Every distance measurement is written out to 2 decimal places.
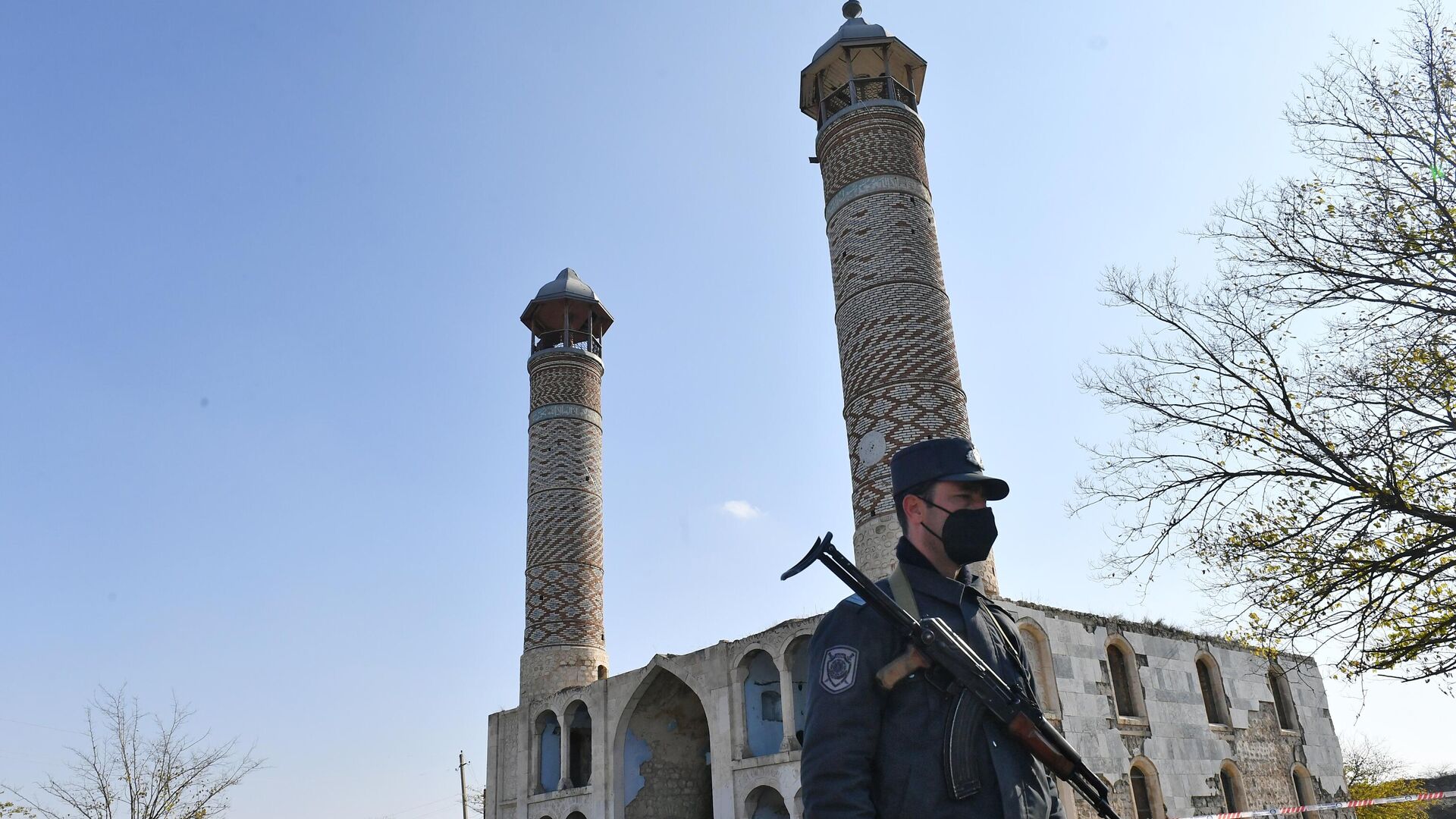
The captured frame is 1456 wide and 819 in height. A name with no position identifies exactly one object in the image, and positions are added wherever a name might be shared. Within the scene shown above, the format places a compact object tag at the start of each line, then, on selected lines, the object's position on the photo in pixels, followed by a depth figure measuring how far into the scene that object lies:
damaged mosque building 12.62
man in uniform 2.19
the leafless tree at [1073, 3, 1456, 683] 7.43
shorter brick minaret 18.41
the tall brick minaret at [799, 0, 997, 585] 12.76
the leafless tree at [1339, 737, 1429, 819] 22.55
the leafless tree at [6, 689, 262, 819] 19.23
